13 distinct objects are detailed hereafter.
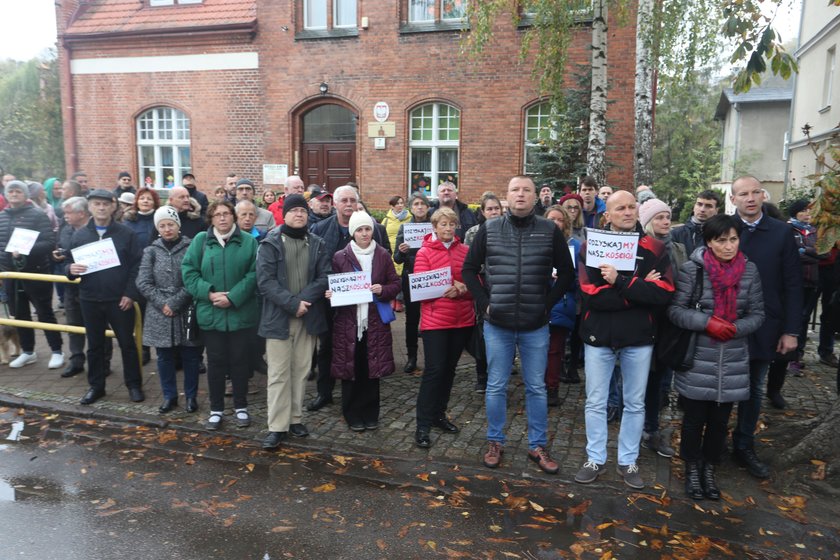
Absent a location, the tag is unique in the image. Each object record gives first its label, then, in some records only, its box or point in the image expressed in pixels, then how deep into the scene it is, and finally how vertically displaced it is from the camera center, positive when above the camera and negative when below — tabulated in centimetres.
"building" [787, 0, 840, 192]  1717 +359
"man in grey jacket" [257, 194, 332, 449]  539 -94
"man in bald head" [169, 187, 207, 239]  700 -18
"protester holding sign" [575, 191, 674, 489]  446 -89
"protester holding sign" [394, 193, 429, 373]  753 -79
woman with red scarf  443 -80
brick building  1503 +272
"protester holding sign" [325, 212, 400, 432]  565 -122
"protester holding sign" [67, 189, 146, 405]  641 -102
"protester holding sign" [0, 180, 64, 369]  757 -80
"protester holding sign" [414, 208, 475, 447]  539 -104
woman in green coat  568 -84
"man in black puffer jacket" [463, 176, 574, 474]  479 -71
